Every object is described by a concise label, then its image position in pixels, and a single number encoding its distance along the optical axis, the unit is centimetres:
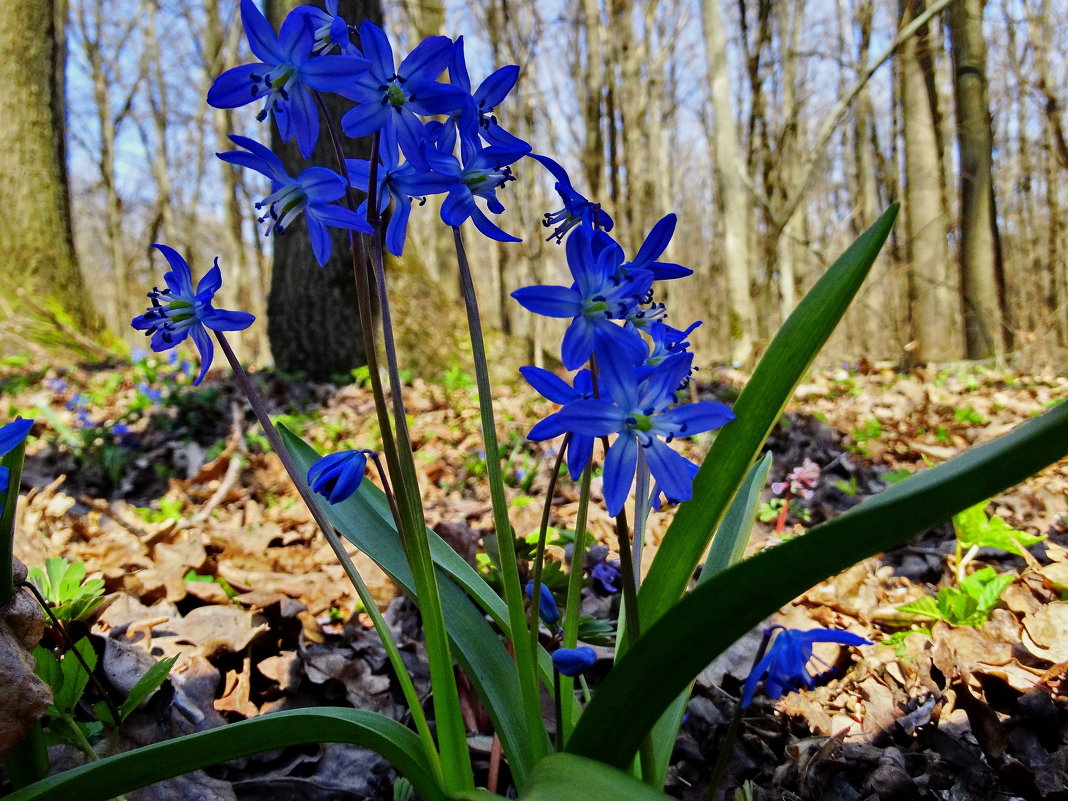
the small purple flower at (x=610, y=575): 27
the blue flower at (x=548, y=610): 20
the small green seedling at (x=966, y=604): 28
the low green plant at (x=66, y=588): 23
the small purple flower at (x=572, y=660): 17
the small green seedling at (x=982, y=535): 30
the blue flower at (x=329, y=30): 16
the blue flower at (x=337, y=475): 17
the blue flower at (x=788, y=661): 15
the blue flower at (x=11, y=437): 17
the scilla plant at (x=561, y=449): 14
